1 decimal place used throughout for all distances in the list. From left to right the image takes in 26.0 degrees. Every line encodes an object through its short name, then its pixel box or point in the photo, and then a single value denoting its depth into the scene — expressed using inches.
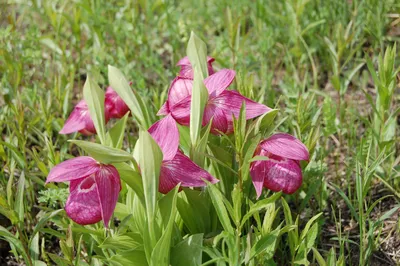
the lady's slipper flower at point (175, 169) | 26.9
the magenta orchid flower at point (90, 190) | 26.3
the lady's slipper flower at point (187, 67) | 31.2
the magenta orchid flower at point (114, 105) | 32.2
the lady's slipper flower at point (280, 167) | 28.2
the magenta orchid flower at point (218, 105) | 28.2
